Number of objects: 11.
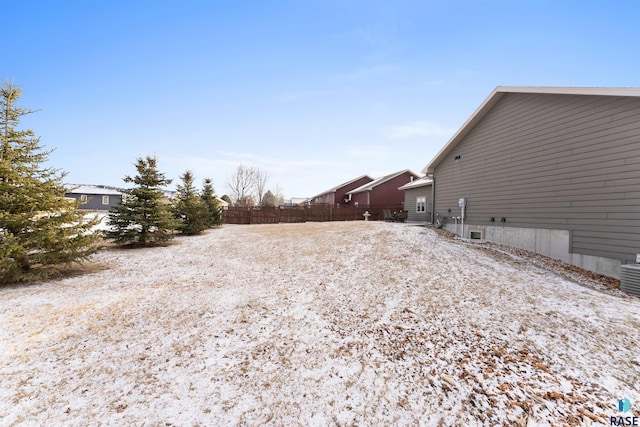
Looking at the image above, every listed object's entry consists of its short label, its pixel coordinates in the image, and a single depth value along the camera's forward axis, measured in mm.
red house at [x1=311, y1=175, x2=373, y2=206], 32500
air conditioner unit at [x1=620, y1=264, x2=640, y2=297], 5633
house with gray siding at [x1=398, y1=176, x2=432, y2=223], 16391
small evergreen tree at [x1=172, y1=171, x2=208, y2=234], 13557
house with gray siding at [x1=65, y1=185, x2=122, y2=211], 34906
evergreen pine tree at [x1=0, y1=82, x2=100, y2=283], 5559
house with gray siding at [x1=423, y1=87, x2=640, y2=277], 6406
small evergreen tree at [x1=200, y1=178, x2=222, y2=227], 16656
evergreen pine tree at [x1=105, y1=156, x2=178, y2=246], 10055
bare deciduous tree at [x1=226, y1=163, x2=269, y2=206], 43312
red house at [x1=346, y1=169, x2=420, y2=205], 26266
